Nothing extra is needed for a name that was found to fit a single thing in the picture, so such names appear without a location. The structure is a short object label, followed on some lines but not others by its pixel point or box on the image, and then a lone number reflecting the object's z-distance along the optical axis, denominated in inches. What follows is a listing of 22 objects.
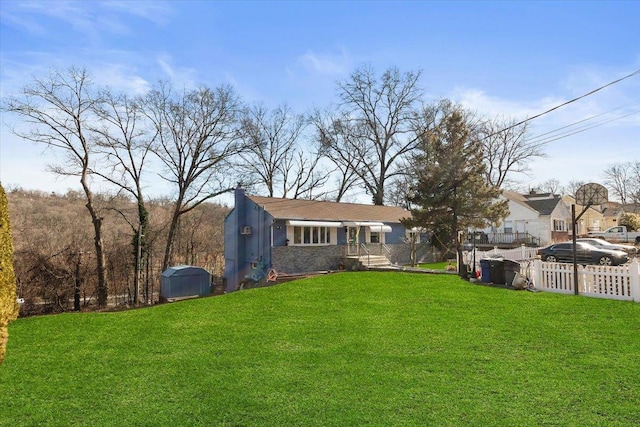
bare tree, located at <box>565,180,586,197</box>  2654.0
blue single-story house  807.1
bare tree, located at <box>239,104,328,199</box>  1310.3
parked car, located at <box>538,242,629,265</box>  690.8
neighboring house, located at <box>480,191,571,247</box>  1360.5
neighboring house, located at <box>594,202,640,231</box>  2246.6
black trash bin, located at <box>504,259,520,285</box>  489.7
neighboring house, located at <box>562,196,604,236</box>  1772.9
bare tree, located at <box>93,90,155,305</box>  766.5
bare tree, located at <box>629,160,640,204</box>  2076.3
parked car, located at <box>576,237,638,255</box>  785.7
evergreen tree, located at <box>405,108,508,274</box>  733.9
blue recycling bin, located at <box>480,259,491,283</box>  523.5
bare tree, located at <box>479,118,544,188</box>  1533.0
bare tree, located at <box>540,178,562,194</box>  2635.3
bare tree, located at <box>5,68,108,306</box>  677.9
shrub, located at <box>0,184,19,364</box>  209.0
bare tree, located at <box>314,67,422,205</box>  1412.4
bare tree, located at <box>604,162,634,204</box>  2274.9
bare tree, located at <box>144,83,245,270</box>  933.8
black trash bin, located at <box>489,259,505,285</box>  507.2
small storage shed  751.1
